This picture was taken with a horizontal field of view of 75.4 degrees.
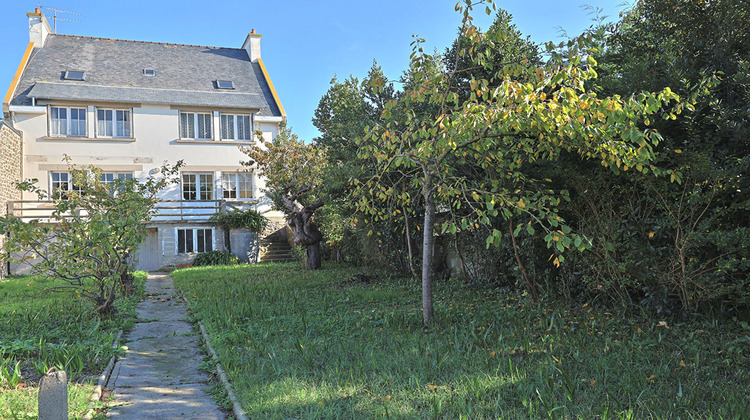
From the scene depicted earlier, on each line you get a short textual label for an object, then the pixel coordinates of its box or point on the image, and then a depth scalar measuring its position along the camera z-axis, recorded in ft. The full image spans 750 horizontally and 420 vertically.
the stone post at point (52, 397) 9.32
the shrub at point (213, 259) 64.28
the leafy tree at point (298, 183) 49.67
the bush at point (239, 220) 67.87
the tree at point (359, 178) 33.49
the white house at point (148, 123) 65.62
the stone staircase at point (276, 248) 68.80
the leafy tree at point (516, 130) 14.07
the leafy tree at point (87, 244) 22.75
